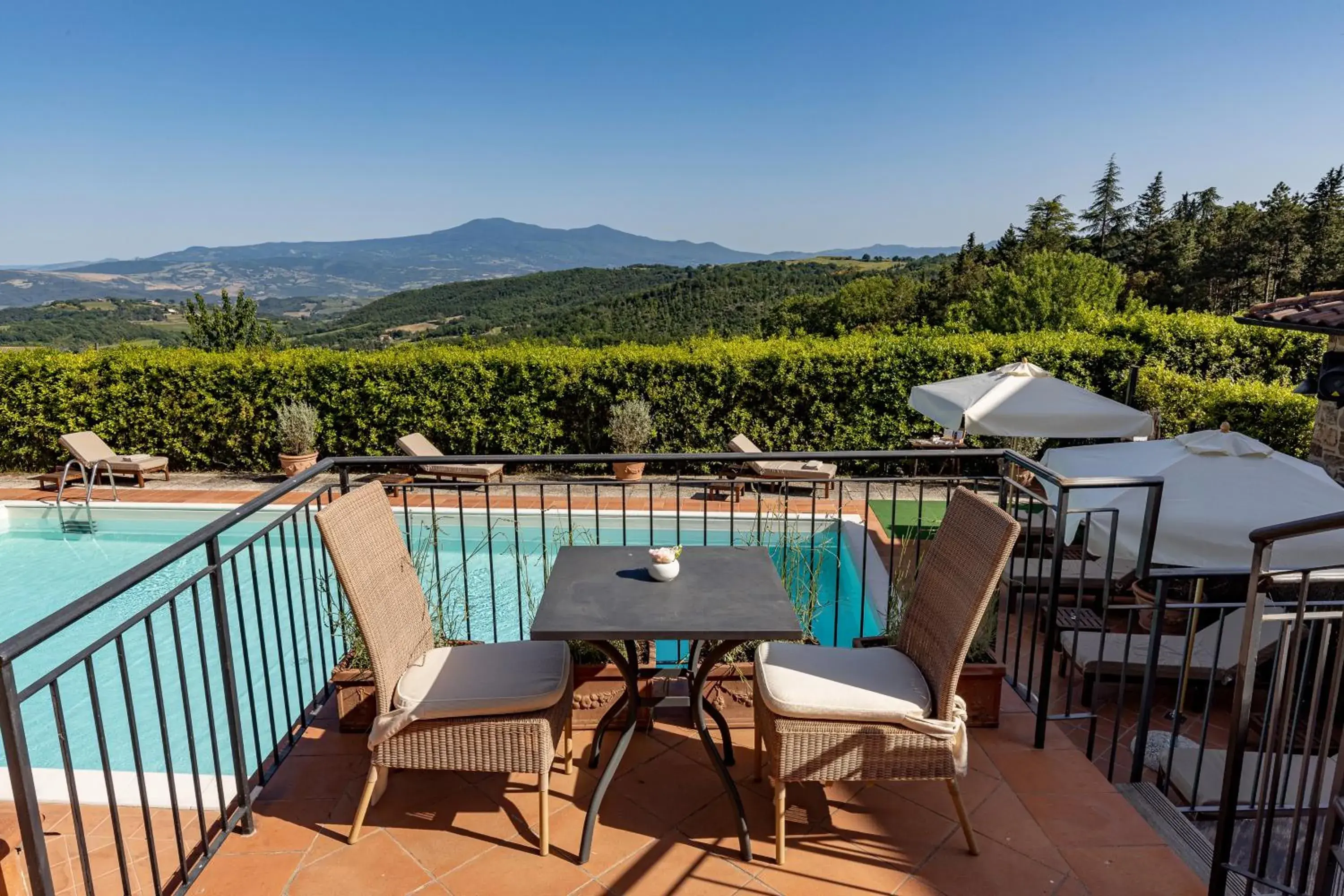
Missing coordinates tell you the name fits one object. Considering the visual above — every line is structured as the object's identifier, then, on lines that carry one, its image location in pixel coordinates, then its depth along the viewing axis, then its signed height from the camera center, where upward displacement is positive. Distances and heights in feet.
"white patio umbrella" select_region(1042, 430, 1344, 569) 12.46 -3.62
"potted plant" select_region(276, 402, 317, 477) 31.71 -6.01
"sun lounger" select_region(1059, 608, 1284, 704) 13.28 -6.53
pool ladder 26.68 -7.99
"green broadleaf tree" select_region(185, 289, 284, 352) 56.59 -2.98
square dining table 7.68 -3.39
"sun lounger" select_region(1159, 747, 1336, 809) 9.81 -6.42
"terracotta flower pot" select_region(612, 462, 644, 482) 29.30 -7.09
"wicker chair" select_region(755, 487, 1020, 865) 7.70 -4.19
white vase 8.95 -3.25
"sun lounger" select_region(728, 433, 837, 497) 27.55 -6.70
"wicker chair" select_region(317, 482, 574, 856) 7.87 -4.18
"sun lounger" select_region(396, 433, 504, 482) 28.73 -6.81
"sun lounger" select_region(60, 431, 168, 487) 28.04 -6.21
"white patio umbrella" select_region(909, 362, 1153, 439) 21.22 -3.52
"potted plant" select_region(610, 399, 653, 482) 32.09 -5.73
